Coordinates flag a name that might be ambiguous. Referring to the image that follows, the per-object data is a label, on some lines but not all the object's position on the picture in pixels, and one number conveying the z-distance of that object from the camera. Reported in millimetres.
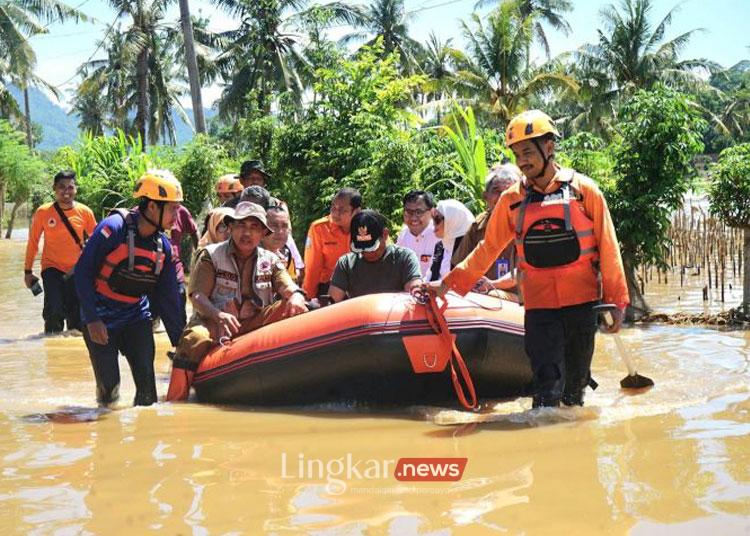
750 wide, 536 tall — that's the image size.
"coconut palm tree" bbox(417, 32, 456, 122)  40034
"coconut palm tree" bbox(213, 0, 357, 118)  33031
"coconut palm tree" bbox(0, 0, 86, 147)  33656
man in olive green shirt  5480
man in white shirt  6270
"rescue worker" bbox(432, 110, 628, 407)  4285
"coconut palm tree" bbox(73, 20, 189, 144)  38969
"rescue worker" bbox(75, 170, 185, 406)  5020
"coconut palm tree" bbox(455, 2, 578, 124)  27578
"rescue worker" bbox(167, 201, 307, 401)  5367
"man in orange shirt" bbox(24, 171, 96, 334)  8750
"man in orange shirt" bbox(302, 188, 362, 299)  6352
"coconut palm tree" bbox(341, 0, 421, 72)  43469
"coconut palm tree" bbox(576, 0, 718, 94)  32594
